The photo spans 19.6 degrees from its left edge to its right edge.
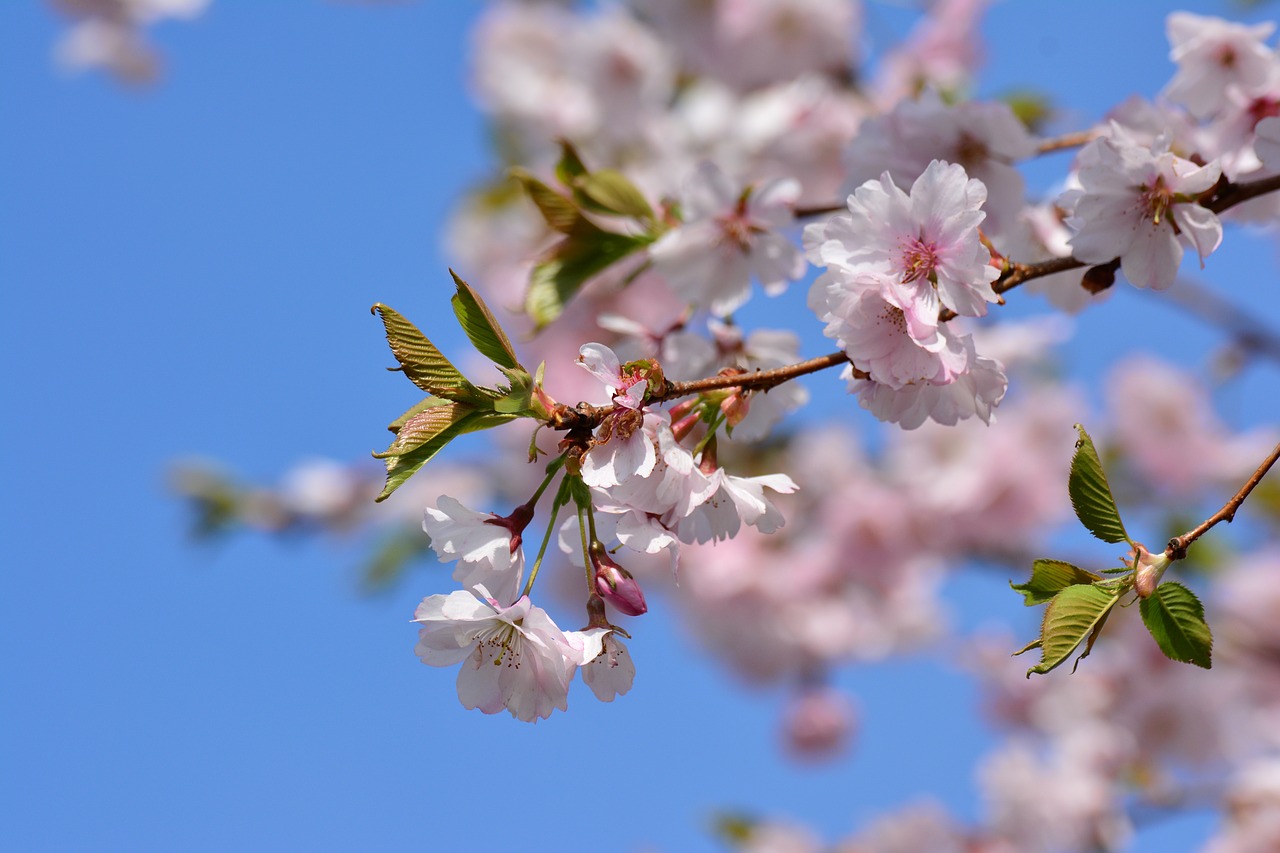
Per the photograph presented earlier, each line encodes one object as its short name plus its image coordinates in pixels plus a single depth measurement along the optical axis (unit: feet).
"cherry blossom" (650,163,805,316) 2.73
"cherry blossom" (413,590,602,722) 2.36
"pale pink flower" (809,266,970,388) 2.38
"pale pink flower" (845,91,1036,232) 2.65
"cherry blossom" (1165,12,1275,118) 2.62
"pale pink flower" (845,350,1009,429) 2.43
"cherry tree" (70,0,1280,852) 2.37
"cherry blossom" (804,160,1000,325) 2.41
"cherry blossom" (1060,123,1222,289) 2.49
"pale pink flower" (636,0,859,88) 7.64
